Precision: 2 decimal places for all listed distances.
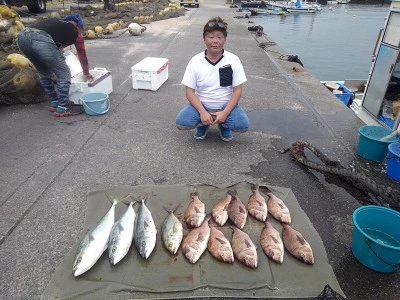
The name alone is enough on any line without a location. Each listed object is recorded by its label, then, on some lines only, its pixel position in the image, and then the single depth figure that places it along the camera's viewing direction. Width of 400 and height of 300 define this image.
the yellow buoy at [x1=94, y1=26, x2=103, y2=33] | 12.24
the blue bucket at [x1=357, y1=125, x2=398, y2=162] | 3.87
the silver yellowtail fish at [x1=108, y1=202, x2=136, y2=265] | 2.43
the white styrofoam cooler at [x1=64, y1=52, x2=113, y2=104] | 5.37
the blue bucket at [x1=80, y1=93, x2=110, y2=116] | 5.13
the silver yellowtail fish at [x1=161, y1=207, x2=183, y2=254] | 2.54
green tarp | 2.20
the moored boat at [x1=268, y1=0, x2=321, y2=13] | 42.78
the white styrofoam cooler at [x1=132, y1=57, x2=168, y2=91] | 6.30
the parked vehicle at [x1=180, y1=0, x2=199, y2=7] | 28.66
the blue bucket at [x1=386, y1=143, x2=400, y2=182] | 3.50
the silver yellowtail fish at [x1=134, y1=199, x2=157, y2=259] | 2.49
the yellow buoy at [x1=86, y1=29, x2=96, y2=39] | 11.55
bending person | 4.59
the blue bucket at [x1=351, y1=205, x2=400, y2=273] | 2.28
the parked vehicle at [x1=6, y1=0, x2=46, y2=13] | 16.17
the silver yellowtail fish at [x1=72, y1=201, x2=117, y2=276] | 2.32
